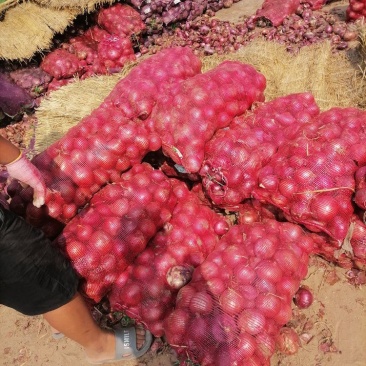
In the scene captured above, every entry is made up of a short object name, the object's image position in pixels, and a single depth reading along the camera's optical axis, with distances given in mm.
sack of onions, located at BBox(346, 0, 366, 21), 3922
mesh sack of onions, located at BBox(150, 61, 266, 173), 2170
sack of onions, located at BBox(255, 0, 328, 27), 4488
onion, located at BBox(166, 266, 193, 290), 1966
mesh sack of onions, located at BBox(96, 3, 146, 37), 4613
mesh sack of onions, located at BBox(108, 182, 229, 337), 1985
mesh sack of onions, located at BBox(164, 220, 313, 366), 1662
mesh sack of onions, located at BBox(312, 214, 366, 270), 1852
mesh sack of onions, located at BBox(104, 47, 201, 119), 2312
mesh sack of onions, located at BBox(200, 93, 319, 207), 2072
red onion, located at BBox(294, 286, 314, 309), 2059
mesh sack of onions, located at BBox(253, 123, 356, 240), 1832
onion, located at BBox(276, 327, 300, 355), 1920
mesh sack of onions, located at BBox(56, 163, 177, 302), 1979
